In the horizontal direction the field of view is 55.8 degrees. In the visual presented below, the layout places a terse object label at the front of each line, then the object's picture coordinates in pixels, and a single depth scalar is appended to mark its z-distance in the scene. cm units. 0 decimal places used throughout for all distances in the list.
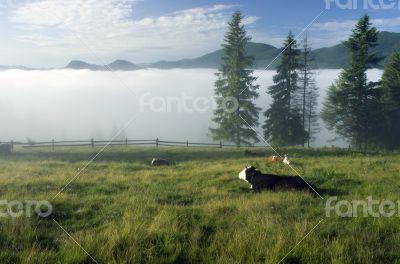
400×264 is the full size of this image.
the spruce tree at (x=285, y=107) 4275
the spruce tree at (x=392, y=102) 4422
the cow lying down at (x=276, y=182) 1175
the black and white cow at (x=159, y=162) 2370
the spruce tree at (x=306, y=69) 4678
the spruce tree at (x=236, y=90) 4253
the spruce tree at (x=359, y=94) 3916
